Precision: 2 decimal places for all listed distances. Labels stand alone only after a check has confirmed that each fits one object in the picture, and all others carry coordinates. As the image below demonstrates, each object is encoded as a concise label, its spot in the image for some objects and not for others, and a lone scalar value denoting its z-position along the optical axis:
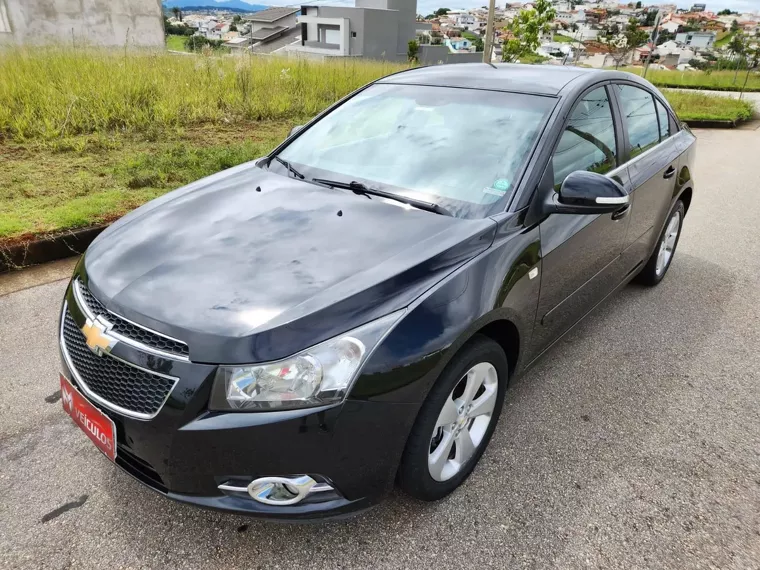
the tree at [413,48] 46.16
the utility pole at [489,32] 14.23
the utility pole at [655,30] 15.99
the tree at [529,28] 16.69
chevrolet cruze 1.67
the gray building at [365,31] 48.72
